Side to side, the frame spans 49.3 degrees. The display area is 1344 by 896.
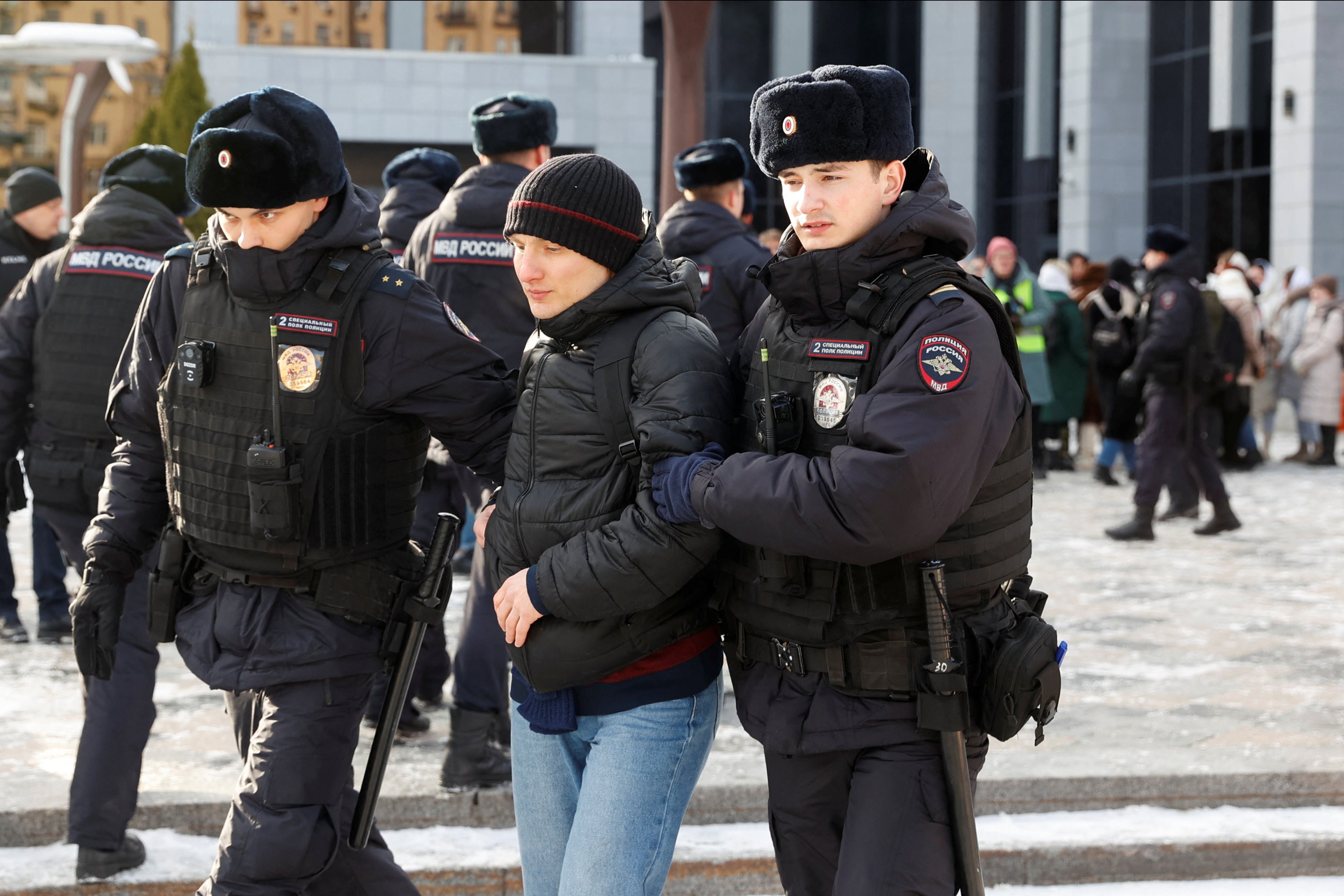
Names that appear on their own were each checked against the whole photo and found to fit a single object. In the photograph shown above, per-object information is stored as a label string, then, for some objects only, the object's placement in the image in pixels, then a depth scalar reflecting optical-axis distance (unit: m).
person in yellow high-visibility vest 12.00
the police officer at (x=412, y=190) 6.04
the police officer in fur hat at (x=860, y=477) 2.40
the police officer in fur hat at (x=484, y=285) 4.45
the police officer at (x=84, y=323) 4.72
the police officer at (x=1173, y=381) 9.41
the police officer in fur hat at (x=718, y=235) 5.26
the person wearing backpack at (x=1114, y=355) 12.11
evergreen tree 19.97
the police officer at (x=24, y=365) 5.24
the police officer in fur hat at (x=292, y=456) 2.93
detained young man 2.55
